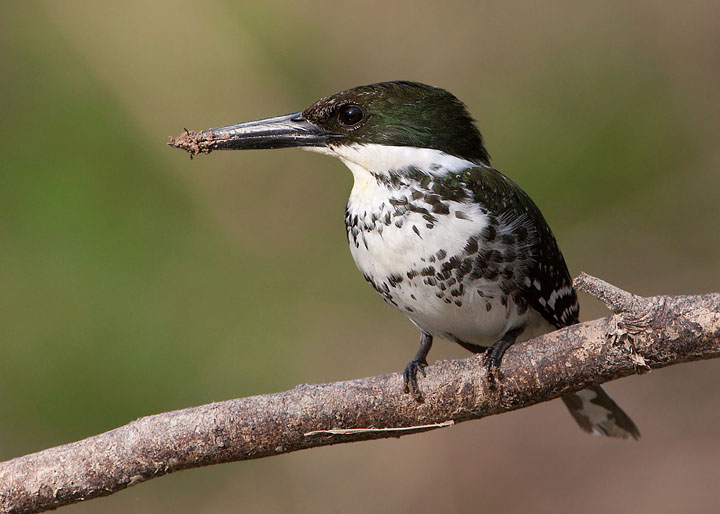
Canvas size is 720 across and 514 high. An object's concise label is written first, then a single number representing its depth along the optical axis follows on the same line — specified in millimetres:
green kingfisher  5172
